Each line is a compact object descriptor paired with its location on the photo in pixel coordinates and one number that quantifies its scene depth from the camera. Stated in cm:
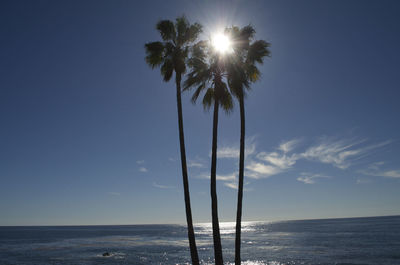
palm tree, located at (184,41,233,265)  1397
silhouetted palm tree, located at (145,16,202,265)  1436
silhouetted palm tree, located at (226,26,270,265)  1348
